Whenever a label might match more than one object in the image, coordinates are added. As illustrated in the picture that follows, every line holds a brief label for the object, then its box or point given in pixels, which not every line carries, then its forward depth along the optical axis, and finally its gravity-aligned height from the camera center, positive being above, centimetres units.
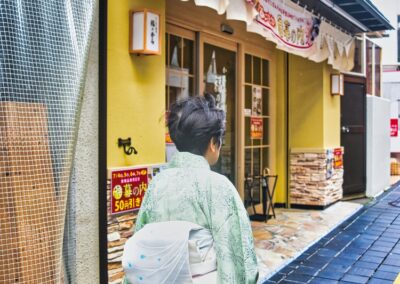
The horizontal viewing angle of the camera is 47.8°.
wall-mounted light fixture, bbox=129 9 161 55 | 400 +93
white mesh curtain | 256 +5
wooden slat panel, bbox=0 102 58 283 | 258 -33
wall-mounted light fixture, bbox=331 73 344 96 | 891 +102
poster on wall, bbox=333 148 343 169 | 902 -46
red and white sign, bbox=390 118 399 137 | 1507 +28
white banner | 543 +154
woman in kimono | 191 -31
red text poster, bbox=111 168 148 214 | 386 -46
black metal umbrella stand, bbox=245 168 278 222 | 754 -94
